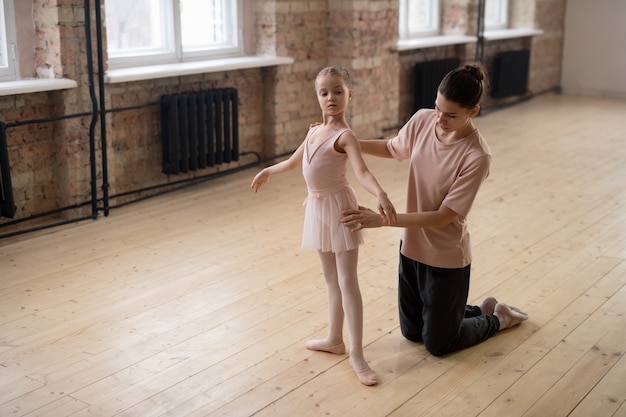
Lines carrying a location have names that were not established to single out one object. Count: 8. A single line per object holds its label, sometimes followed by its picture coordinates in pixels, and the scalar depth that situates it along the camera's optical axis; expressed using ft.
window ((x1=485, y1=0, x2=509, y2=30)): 34.91
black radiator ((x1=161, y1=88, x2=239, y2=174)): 19.71
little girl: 9.74
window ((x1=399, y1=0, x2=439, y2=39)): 29.07
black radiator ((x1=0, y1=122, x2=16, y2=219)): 15.88
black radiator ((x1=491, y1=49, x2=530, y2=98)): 33.88
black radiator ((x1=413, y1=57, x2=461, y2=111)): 28.78
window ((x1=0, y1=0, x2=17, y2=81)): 16.84
